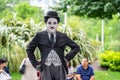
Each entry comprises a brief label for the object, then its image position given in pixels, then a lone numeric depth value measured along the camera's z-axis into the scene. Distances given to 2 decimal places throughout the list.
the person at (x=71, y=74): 8.32
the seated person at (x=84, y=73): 8.08
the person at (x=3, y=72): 6.67
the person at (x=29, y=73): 8.09
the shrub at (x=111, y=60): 13.64
